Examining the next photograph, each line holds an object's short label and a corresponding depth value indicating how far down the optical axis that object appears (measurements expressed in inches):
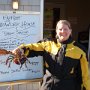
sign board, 65.3
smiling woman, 55.1
